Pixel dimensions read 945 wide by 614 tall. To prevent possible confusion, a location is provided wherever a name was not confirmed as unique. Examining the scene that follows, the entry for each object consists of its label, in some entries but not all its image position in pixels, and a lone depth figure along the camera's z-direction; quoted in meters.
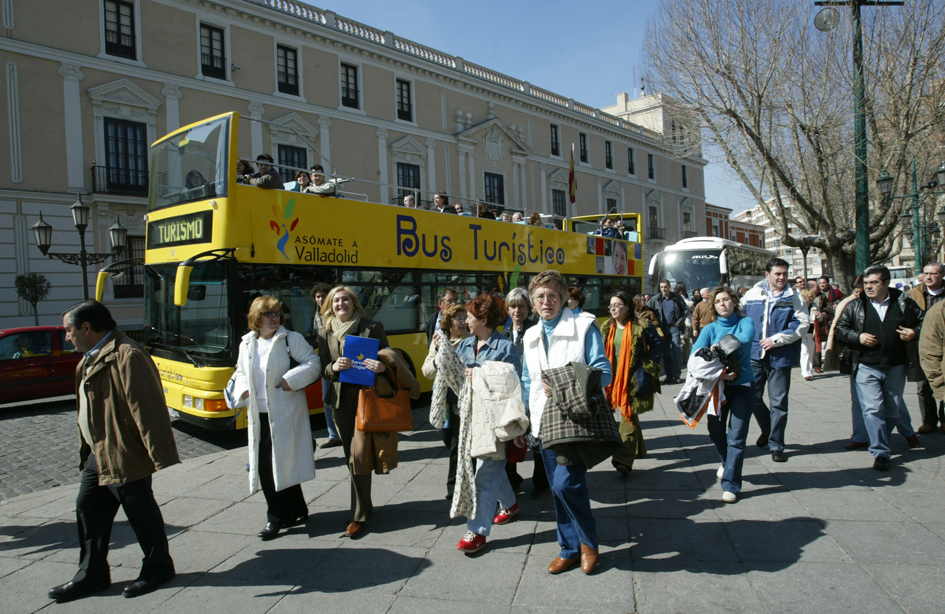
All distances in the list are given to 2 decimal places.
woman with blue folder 4.06
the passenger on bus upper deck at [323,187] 7.59
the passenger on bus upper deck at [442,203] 9.82
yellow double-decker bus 6.41
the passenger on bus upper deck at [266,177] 6.76
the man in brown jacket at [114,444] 3.25
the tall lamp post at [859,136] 11.96
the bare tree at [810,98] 14.70
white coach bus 19.52
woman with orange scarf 4.95
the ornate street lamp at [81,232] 12.48
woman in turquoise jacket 4.38
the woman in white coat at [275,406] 3.99
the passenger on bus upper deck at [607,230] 14.34
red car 9.45
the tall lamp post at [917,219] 14.72
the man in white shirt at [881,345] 5.13
